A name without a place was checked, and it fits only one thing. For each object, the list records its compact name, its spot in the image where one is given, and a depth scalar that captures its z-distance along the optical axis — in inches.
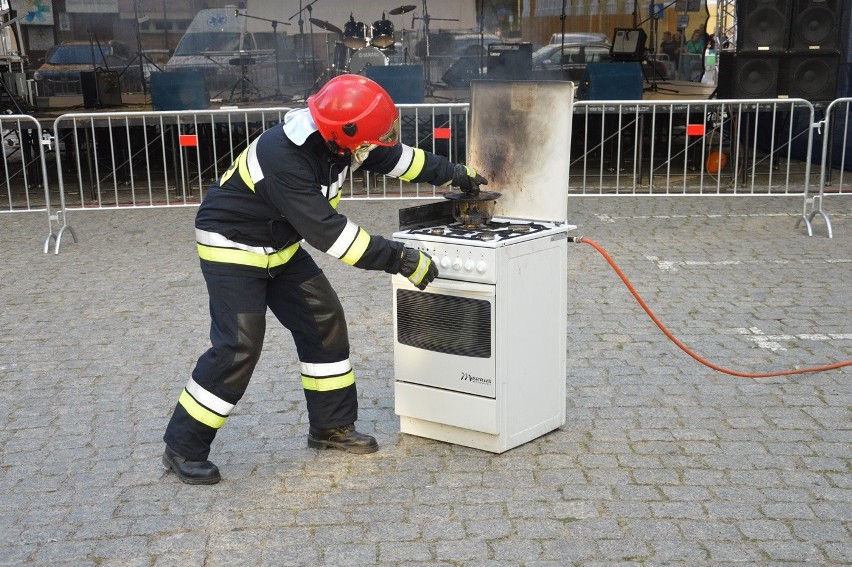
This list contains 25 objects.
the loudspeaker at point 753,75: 511.2
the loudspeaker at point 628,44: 654.5
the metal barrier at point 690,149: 473.7
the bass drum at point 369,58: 636.1
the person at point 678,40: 680.4
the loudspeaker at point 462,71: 671.8
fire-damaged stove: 176.7
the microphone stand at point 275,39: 665.6
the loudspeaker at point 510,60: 652.7
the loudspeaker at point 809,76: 507.8
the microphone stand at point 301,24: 665.6
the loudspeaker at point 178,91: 536.4
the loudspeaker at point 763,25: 508.7
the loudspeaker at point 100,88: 609.9
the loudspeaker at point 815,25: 504.4
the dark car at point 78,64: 666.2
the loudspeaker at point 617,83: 533.6
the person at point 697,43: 685.4
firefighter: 163.9
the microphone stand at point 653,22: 666.8
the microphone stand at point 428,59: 660.7
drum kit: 637.3
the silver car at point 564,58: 660.7
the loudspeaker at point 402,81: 523.8
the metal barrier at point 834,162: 372.2
